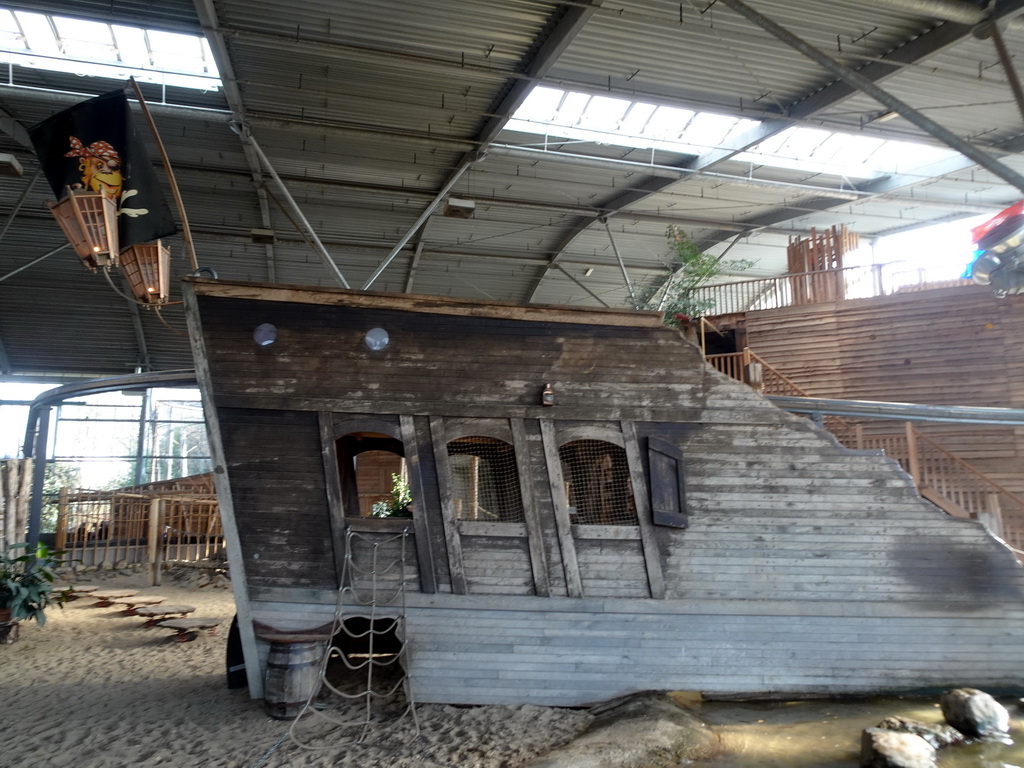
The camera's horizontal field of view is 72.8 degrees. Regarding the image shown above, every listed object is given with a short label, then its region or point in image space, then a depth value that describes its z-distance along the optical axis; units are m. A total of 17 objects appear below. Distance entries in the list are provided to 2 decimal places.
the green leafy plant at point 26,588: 8.97
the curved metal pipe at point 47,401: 7.72
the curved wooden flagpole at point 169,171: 6.30
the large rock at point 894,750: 5.38
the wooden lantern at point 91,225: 6.21
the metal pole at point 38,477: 9.45
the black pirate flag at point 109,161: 6.54
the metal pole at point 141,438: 21.98
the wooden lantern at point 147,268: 6.47
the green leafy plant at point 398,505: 8.36
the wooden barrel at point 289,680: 6.39
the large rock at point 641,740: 5.52
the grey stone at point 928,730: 6.14
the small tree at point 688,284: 15.16
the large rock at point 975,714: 6.37
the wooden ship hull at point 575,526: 6.74
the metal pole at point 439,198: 12.94
